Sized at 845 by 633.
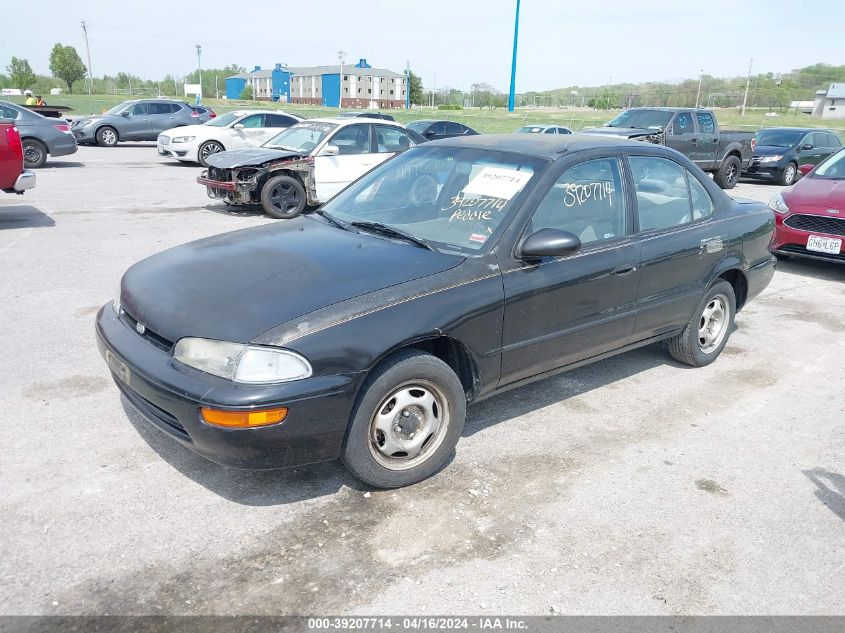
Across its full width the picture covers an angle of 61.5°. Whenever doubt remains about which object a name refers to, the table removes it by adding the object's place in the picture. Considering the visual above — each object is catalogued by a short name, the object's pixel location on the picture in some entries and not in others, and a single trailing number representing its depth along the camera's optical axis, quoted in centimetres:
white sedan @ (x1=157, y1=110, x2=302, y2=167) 1781
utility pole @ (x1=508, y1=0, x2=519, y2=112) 5665
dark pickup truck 1561
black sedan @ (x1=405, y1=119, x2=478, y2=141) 1881
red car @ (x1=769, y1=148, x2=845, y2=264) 812
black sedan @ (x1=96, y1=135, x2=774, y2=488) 309
